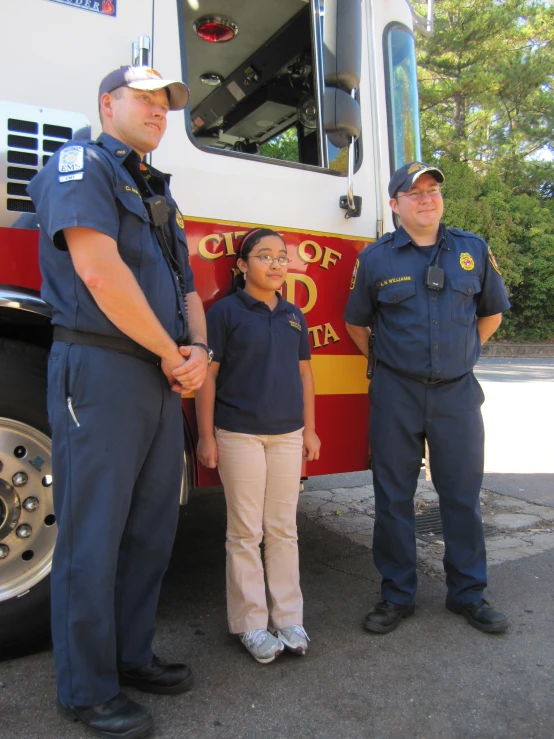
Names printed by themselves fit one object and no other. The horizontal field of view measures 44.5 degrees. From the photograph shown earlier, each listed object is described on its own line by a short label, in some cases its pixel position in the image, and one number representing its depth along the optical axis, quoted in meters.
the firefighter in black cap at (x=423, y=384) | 2.91
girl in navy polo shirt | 2.60
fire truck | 2.37
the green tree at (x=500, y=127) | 21.72
